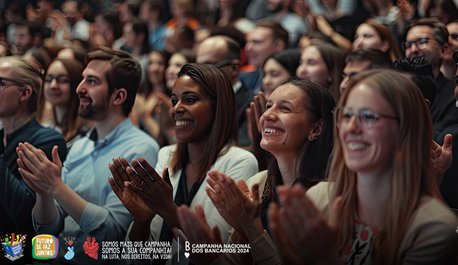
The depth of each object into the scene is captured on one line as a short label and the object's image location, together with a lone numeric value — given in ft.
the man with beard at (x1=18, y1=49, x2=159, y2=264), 10.32
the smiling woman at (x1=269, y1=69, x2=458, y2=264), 7.18
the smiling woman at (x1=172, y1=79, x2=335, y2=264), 9.23
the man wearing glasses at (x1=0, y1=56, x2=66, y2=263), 11.16
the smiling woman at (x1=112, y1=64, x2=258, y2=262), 10.30
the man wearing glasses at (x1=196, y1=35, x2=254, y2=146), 14.28
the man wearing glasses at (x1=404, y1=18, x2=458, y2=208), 9.51
